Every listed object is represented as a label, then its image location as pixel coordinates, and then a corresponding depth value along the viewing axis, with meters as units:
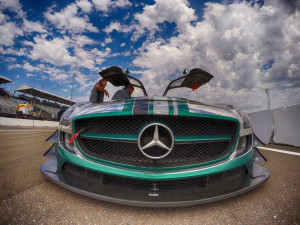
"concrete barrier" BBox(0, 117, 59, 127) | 14.91
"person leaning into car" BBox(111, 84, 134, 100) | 2.44
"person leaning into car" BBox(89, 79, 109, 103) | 3.04
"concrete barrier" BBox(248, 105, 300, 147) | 3.79
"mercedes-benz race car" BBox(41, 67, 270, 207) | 1.02
